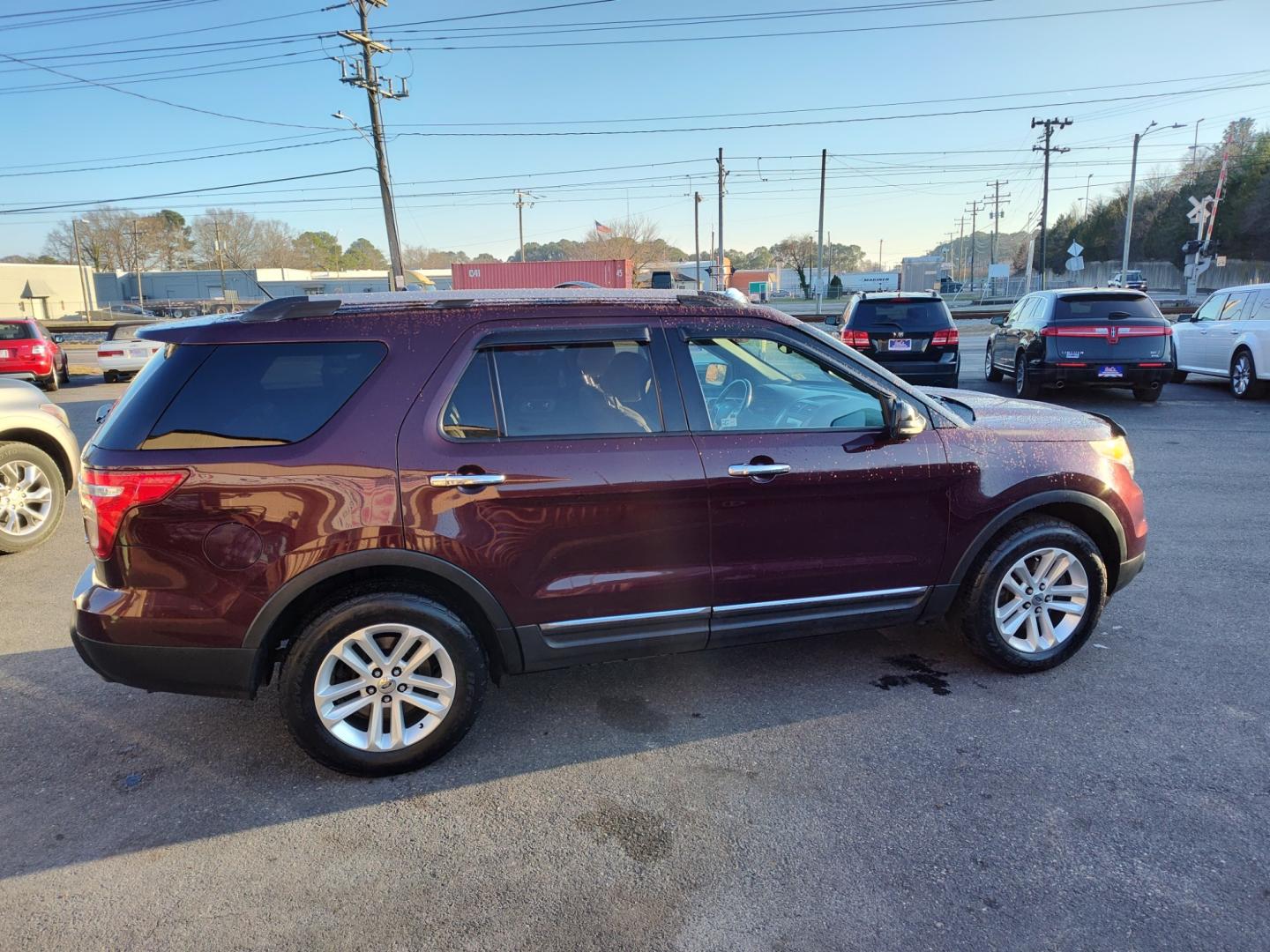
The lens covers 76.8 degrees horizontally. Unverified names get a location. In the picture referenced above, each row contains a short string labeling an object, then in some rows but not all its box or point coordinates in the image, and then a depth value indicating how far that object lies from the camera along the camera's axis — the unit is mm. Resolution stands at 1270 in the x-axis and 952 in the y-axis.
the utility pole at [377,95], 27703
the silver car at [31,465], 6102
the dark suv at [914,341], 11484
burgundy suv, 2916
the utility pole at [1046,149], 53562
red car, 17344
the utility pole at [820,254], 46962
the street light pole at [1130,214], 47469
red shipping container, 35969
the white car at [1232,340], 11711
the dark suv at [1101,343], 11141
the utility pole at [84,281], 68625
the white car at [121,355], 19219
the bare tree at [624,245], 74188
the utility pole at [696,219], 64319
